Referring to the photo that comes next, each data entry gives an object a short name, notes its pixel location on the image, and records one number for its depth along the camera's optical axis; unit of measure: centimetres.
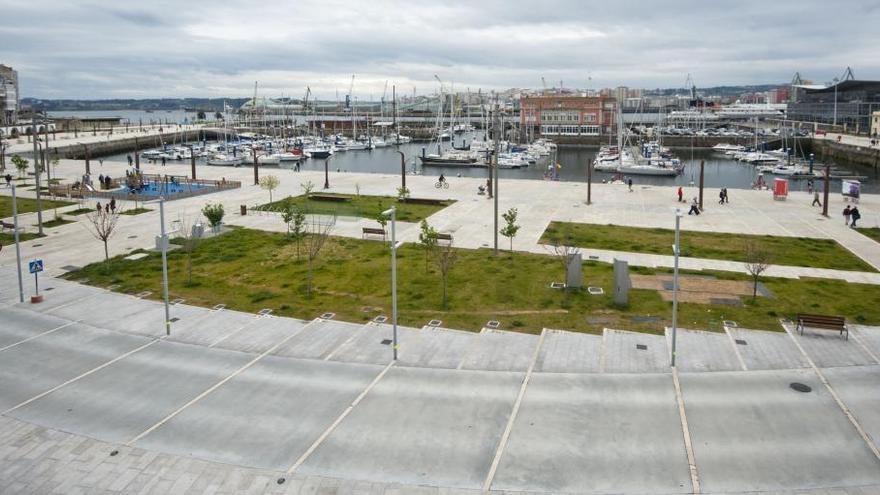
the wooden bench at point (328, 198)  4390
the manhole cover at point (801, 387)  1477
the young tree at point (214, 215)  3170
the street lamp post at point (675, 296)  1609
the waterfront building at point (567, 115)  13575
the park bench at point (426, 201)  4216
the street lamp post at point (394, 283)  1666
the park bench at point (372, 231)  3167
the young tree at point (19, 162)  5369
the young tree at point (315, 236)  2341
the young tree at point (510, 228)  2739
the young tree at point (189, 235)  2523
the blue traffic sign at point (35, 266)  2112
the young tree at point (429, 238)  2451
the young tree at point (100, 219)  3306
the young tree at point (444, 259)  2188
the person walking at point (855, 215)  3488
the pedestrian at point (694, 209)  3832
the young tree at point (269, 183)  4400
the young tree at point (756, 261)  2189
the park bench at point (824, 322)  1797
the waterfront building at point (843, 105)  12069
